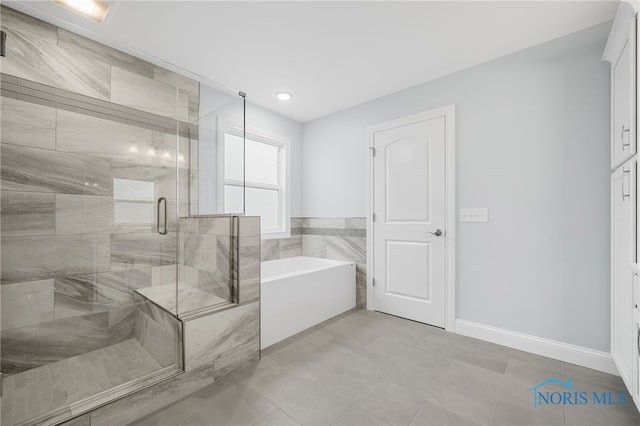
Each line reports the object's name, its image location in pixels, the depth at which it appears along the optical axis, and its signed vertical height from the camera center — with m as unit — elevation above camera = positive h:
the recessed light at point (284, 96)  2.99 +1.29
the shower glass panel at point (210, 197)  2.06 +0.13
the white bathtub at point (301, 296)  2.31 -0.80
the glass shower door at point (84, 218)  1.76 -0.04
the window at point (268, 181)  3.35 +0.40
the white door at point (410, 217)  2.64 -0.05
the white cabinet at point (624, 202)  1.37 +0.06
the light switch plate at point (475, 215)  2.38 -0.02
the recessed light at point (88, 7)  1.72 +1.32
